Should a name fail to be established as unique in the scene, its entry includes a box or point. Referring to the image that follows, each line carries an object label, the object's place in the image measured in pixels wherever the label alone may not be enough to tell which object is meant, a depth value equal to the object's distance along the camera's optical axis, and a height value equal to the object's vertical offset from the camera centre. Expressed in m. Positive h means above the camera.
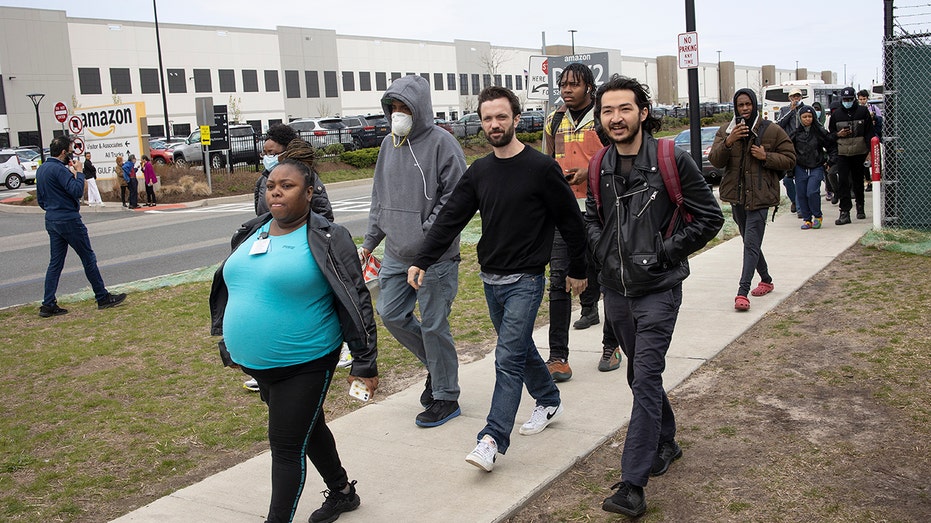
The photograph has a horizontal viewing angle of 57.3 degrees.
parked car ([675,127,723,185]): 19.88 -0.19
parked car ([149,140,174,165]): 34.09 +0.64
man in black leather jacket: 3.73 -0.46
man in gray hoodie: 4.89 -0.36
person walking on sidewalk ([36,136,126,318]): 8.91 -0.46
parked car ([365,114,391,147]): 40.28 +1.67
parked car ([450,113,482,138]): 43.47 +1.19
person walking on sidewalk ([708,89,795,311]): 7.29 -0.29
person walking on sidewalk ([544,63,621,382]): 5.59 -0.06
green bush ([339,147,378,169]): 34.66 -0.02
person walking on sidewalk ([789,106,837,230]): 11.62 -0.43
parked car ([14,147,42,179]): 36.62 +0.79
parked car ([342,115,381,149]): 39.22 +0.97
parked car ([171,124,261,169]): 34.09 +0.68
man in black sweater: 4.21 -0.42
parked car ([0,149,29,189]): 35.50 +0.33
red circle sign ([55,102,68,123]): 27.00 +1.99
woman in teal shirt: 3.36 -0.60
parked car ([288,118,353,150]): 38.50 +1.31
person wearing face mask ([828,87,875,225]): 11.95 -0.17
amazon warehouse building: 60.47 +7.97
